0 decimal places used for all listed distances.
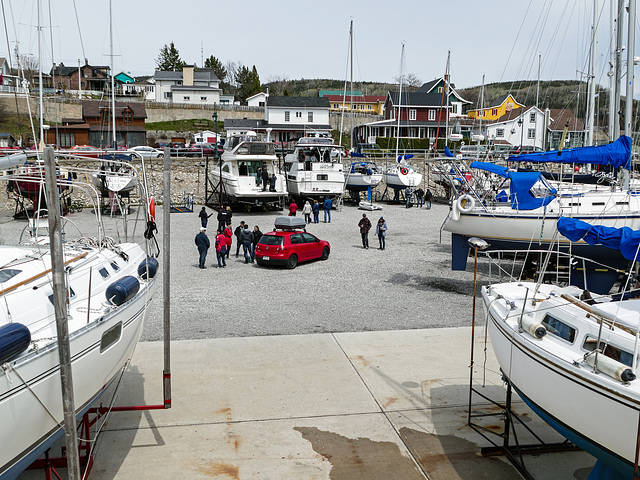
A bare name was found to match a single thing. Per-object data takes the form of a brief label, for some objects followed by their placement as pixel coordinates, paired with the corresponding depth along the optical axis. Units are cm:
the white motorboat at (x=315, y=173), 3569
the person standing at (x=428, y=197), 3879
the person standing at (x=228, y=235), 2007
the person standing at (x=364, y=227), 2261
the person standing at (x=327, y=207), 3084
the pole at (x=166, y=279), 735
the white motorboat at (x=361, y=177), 3959
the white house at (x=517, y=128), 7294
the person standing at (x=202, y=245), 1881
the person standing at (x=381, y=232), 2273
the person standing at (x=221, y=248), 1933
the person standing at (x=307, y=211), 3009
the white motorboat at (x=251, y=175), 3266
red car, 1950
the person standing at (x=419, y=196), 3969
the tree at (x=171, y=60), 10062
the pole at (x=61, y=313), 479
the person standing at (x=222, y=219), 2239
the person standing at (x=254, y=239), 2083
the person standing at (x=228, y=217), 2324
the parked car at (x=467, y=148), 5499
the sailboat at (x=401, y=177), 4047
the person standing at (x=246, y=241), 2038
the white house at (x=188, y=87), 8156
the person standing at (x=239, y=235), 2055
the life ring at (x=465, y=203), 1708
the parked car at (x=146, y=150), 4057
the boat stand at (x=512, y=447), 753
